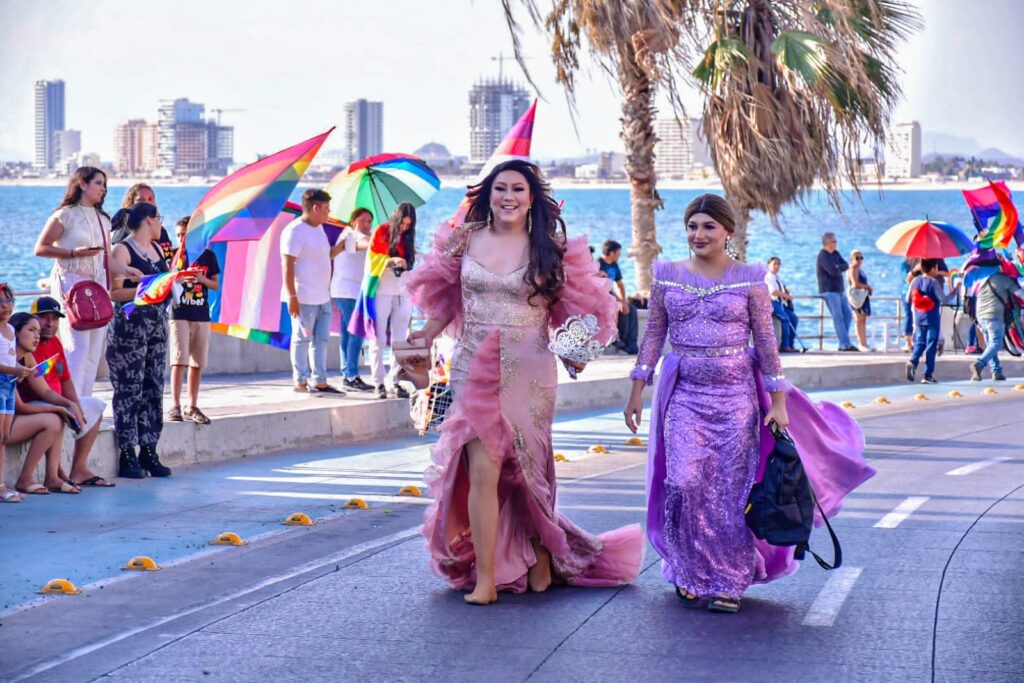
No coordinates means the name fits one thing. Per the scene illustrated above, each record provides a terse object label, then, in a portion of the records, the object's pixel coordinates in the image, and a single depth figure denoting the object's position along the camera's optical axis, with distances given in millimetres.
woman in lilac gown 7211
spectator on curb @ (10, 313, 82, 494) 10250
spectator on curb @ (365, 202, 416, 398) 14969
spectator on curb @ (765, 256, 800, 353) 23453
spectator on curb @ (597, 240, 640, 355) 21406
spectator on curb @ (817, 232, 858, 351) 25109
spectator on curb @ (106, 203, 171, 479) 11117
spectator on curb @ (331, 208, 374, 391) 15713
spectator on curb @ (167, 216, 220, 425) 12352
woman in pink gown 7367
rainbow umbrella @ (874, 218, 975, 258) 21719
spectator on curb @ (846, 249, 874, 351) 25859
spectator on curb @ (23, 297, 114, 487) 10516
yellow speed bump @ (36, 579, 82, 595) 7591
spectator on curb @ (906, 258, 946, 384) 20328
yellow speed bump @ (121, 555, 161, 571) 8180
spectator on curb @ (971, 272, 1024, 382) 19969
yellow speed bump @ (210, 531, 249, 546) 8930
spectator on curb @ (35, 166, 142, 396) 11383
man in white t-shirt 14758
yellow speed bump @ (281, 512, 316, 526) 9672
